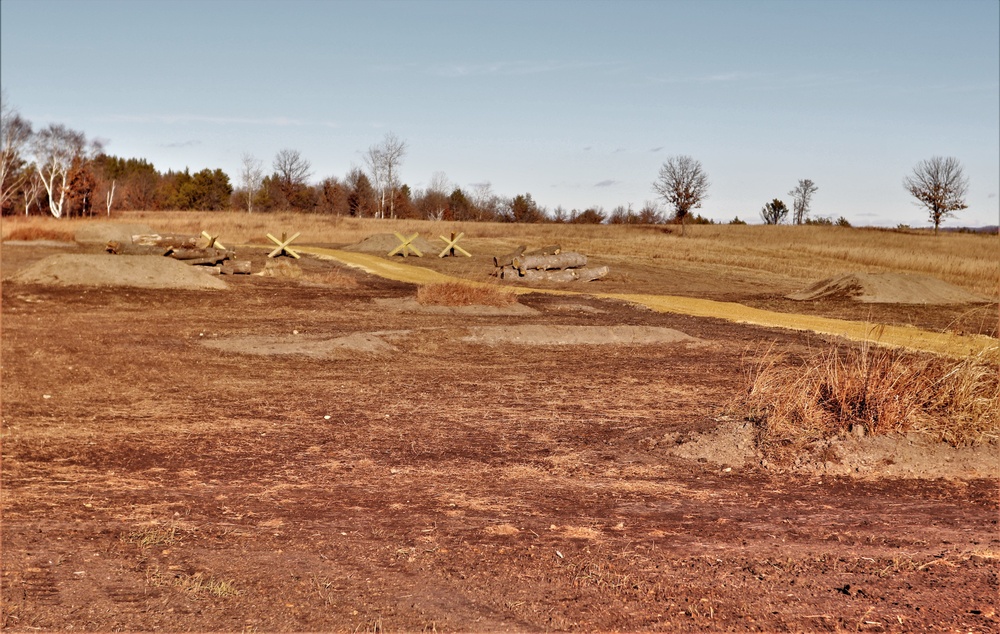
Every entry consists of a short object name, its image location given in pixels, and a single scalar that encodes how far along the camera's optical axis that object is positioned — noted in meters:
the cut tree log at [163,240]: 35.59
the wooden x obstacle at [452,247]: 40.19
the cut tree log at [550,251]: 31.27
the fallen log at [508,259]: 31.58
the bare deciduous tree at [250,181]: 98.10
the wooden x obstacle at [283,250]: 35.22
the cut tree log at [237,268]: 27.45
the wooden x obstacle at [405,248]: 38.79
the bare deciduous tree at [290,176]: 101.31
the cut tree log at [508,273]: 29.78
